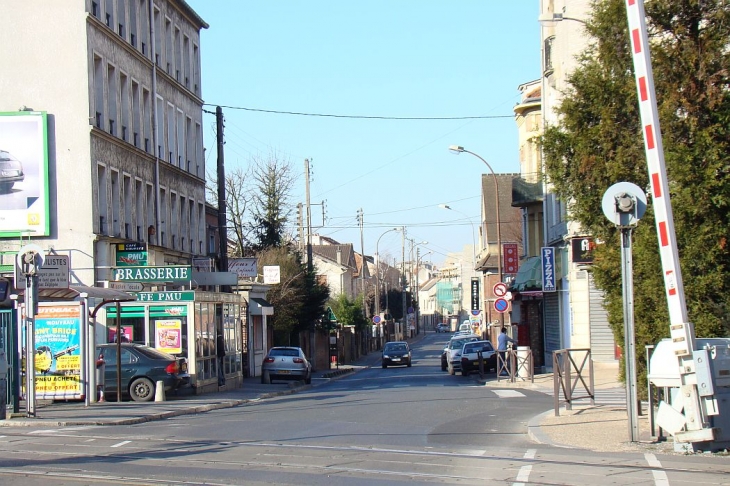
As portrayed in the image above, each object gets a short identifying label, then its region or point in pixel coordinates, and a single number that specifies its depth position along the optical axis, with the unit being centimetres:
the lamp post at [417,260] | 13740
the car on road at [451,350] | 4494
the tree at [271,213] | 6156
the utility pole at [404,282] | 10550
